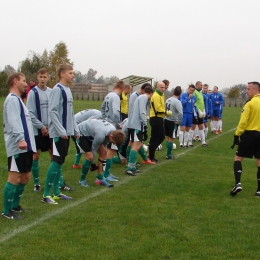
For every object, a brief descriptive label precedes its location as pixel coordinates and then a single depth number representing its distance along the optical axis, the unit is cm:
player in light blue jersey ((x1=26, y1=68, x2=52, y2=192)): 678
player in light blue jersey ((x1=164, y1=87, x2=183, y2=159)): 1109
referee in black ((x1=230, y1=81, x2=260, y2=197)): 667
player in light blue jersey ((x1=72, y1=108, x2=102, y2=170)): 847
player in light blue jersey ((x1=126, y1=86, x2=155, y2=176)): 885
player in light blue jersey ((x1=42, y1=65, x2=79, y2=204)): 617
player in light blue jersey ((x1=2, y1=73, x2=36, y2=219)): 519
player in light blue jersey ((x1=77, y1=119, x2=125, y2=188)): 658
